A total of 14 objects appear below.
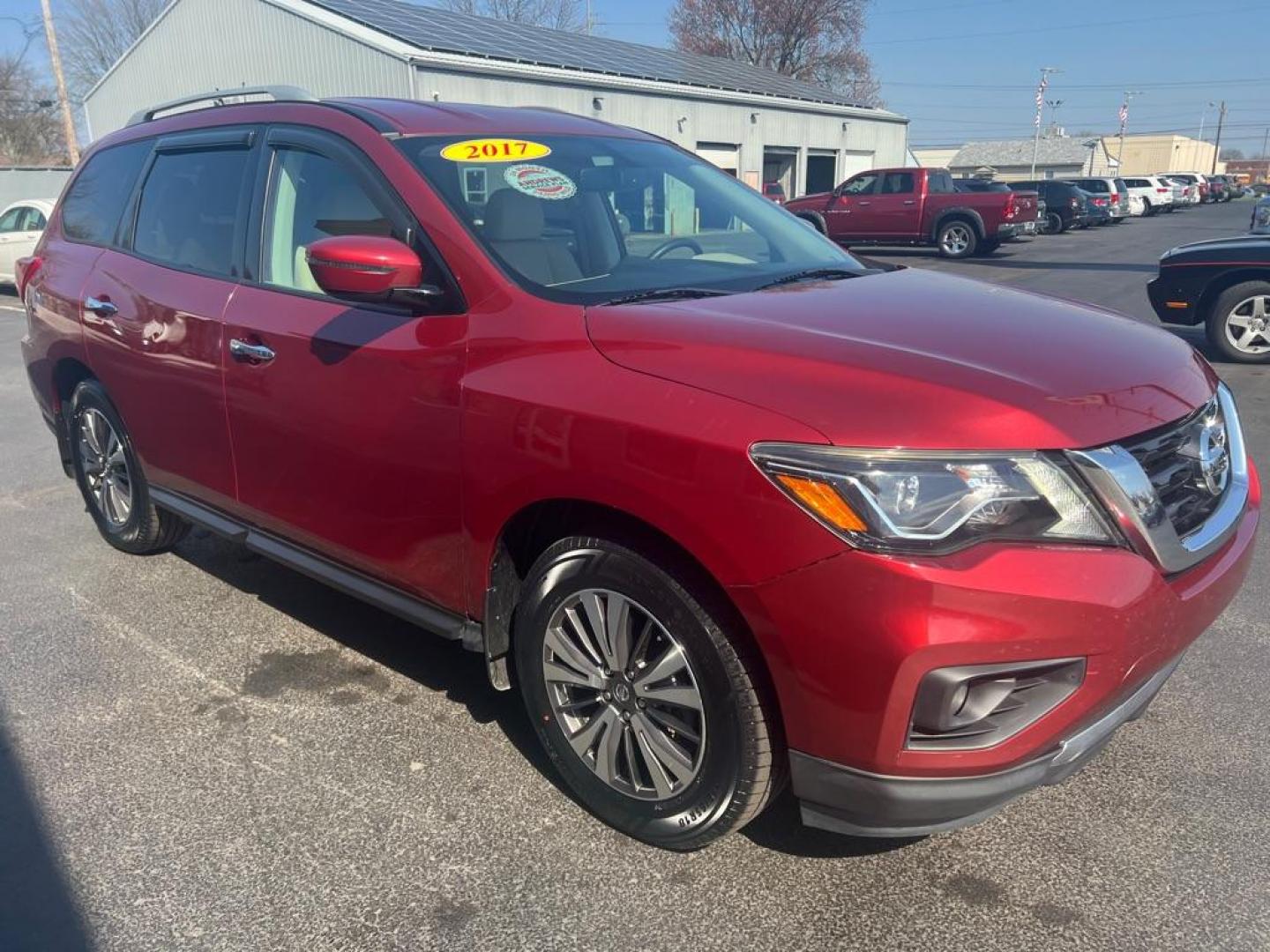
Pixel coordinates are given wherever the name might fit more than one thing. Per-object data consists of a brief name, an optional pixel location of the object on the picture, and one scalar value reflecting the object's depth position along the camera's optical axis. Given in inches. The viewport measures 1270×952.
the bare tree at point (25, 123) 1857.8
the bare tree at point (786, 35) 2016.5
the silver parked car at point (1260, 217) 650.2
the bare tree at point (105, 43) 1969.7
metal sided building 769.6
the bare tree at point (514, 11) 2124.8
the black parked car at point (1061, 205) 1243.8
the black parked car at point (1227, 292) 351.6
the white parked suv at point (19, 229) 625.6
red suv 78.4
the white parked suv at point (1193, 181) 2026.3
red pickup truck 860.0
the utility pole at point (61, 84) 1069.1
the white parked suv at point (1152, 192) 1706.4
